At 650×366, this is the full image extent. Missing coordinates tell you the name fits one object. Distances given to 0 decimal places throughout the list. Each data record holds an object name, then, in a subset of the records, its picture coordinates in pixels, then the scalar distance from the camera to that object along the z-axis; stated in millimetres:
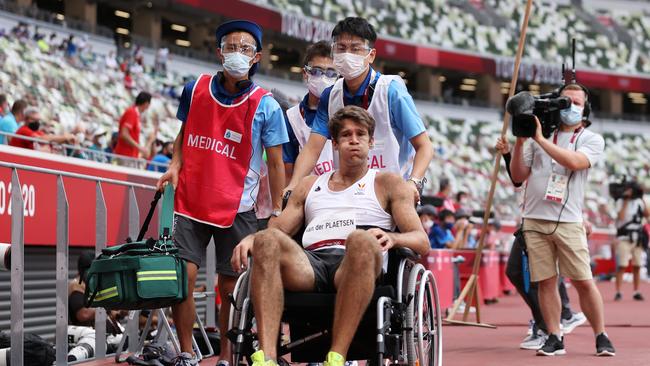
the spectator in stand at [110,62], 28750
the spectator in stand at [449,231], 15516
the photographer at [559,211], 7973
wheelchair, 4902
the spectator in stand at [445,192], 17027
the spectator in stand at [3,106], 12438
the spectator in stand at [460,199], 20859
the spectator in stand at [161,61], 34969
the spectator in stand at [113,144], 14402
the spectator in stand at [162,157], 13797
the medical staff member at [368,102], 6199
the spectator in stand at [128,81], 28406
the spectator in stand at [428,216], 14586
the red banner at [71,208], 7266
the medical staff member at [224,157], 6449
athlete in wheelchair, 4883
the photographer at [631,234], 17422
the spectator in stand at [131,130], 12664
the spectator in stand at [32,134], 11648
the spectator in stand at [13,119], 11977
